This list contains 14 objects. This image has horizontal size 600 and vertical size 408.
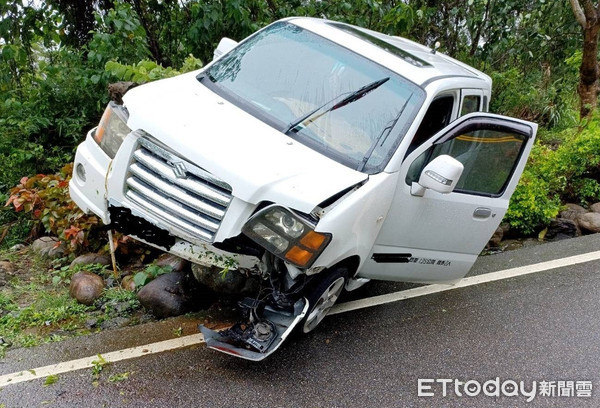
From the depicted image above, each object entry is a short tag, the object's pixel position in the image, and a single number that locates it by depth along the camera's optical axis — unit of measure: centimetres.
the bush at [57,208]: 477
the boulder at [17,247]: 523
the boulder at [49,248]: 493
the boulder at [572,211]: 609
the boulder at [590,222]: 580
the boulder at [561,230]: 586
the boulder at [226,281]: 398
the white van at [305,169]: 307
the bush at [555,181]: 576
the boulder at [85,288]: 414
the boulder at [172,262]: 440
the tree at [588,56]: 743
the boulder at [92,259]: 468
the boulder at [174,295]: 404
